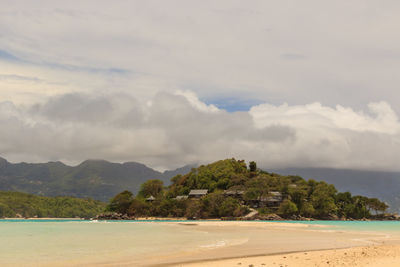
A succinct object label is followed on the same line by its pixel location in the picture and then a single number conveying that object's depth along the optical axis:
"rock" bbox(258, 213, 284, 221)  135.25
